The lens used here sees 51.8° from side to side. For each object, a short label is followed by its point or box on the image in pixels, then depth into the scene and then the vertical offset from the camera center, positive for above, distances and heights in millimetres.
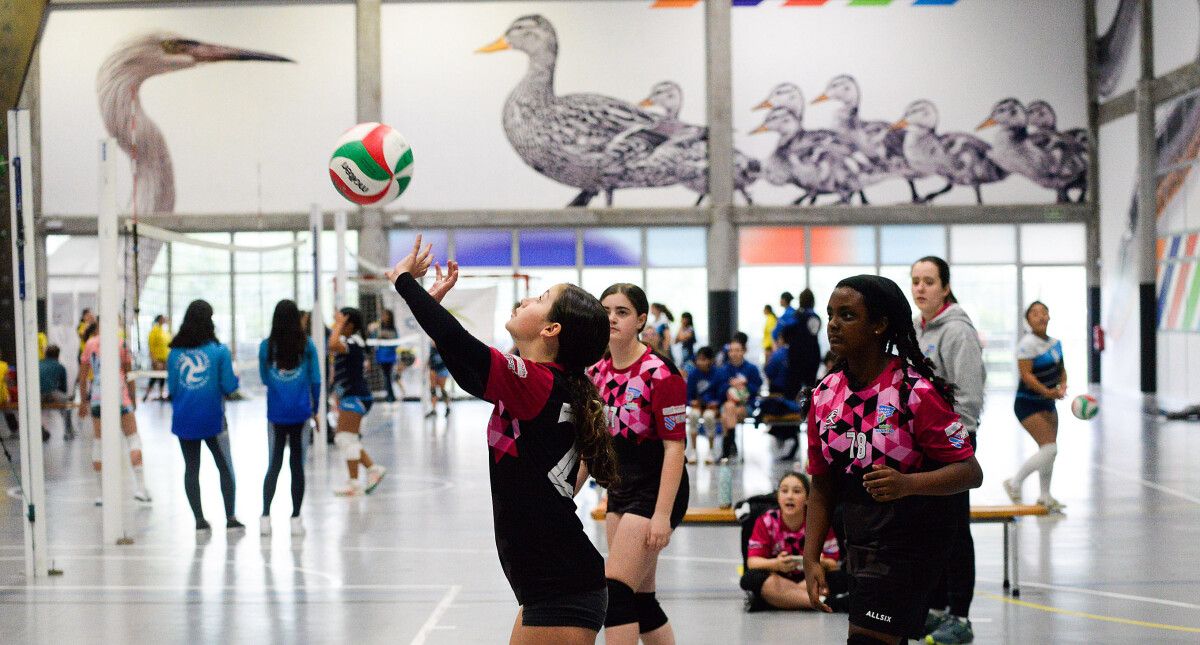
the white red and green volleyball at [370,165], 6254 +770
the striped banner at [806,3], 25516 +6326
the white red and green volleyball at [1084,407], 10586 -884
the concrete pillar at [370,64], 25297 +5164
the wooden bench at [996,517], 6926 -1246
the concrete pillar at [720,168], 25203 +2904
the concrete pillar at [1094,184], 25266 +2481
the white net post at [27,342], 7473 -137
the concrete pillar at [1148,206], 22547 +1806
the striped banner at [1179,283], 20828 +363
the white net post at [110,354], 8633 -256
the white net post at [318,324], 13071 -93
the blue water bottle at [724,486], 8109 -1160
